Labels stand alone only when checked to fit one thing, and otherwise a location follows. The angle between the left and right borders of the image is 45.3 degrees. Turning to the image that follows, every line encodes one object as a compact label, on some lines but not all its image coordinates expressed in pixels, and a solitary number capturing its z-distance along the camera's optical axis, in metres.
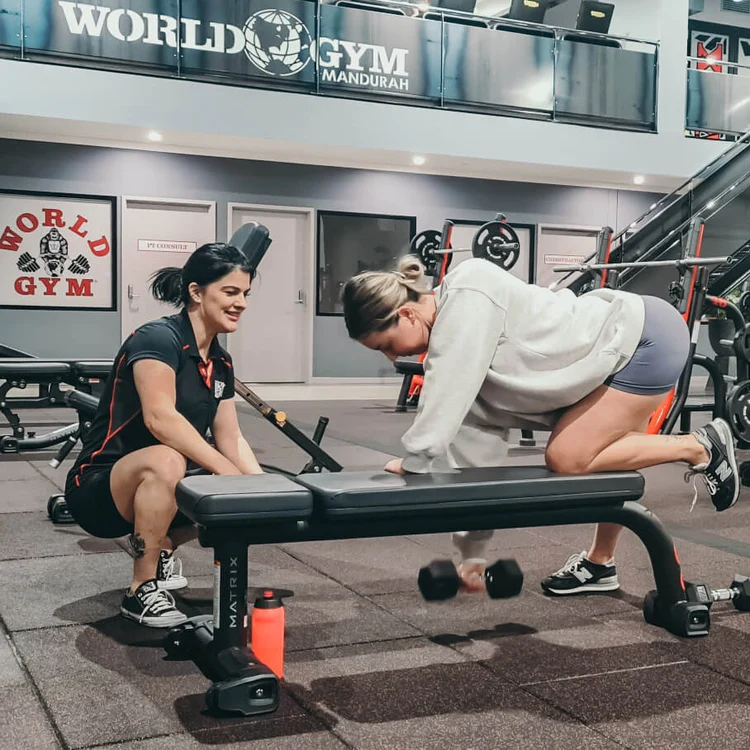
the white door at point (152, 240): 9.06
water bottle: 1.89
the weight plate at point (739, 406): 4.75
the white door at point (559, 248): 10.72
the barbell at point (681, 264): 4.25
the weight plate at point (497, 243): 7.92
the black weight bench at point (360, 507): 1.76
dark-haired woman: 2.24
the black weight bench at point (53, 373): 4.71
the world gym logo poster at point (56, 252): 8.62
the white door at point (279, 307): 9.57
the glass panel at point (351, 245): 9.83
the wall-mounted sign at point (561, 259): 10.78
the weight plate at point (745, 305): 5.31
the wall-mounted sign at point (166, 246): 9.15
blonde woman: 2.01
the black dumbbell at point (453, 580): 1.99
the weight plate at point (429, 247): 8.53
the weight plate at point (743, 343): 4.82
